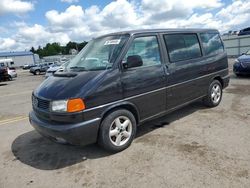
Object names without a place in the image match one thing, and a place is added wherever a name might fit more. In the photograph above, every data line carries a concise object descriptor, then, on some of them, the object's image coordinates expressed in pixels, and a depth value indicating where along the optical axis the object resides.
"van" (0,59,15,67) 48.49
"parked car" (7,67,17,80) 17.96
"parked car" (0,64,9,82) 16.14
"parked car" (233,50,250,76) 8.14
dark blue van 2.86
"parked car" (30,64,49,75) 25.89
